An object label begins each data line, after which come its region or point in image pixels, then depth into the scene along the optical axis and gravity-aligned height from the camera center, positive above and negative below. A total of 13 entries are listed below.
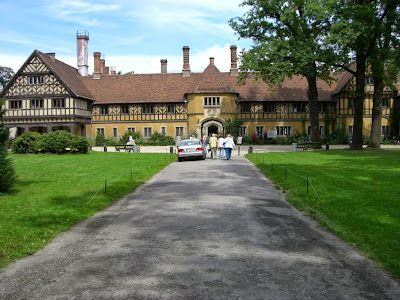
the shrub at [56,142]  28.66 -0.53
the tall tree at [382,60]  26.62 +5.15
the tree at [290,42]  28.34 +6.76
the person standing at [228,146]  24.42 -0.76
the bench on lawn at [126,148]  34.09 -1.18
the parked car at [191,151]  24.11 -1.04
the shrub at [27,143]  28.95 -0.60
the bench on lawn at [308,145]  32.75 -0.99
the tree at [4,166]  12.04 -0.96
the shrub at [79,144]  29.42 -0.71
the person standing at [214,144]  26.19 -0.69
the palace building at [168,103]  43.03 +3.57
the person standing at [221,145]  26.43 -0.76
